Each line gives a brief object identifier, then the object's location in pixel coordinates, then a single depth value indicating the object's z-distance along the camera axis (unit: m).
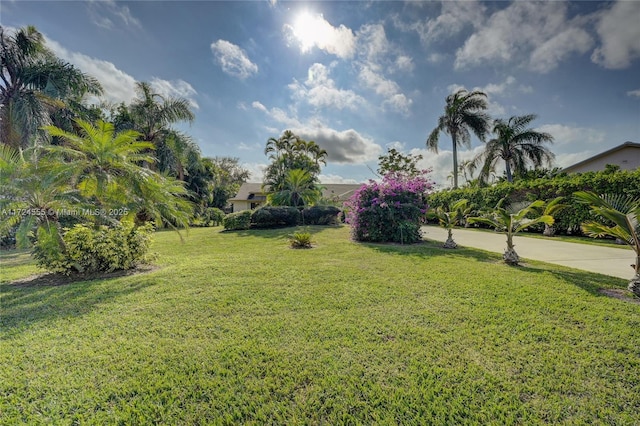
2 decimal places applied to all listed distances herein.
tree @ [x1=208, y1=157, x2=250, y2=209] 32.41
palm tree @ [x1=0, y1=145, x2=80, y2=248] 4.61
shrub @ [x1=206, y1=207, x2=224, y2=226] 21.51
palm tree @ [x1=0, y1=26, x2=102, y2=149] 9.75
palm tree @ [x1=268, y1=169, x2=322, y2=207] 18.84
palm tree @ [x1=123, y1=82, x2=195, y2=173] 15.06
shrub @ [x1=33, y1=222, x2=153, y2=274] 5.05
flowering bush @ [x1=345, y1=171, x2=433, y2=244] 9.28
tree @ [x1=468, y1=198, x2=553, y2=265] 5.47
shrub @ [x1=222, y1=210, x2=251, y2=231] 14.53
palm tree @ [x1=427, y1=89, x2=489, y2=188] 19.97
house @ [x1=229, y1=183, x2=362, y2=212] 34.02
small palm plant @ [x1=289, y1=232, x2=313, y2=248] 8.51
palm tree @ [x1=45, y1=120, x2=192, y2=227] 5.27
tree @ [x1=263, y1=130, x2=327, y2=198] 21.88
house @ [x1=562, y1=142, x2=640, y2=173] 16.78
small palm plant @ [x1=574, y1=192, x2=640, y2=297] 3.80
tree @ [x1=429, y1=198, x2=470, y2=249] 8.09
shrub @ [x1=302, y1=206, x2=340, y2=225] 16.83
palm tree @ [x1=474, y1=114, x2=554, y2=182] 17.45
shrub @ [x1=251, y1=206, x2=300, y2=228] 14.92
